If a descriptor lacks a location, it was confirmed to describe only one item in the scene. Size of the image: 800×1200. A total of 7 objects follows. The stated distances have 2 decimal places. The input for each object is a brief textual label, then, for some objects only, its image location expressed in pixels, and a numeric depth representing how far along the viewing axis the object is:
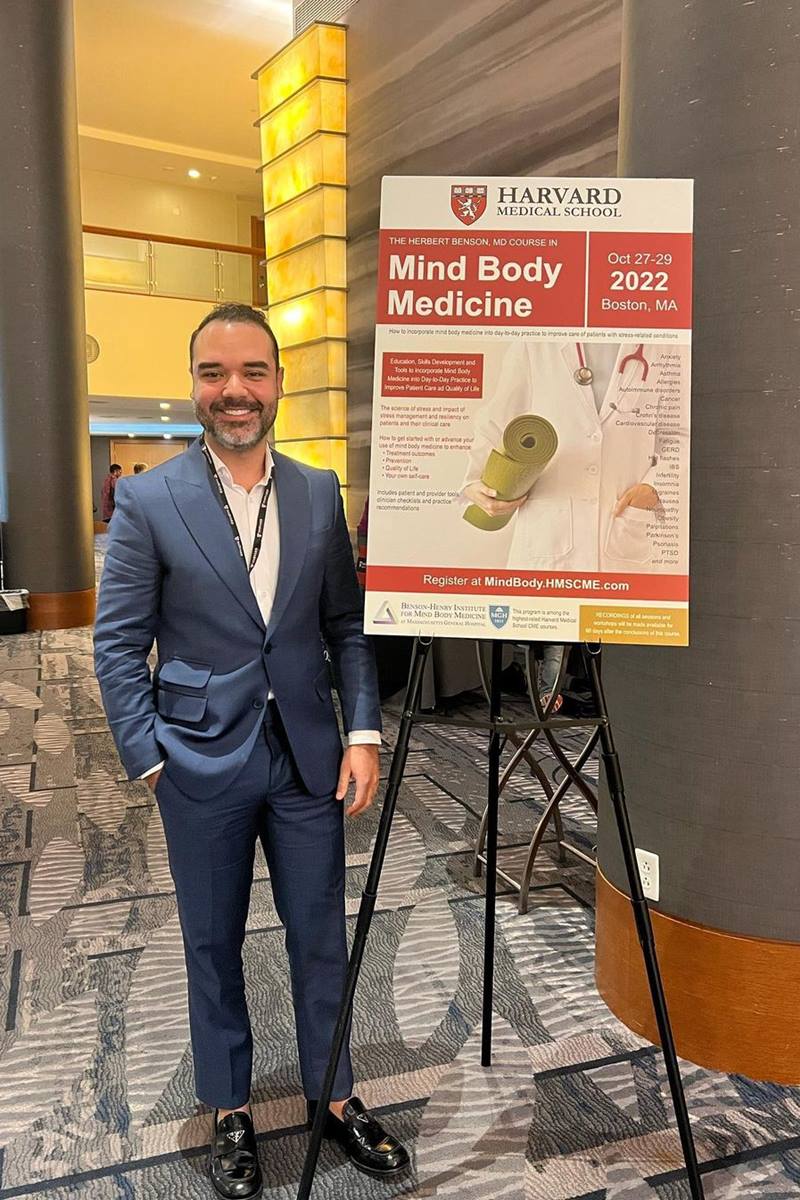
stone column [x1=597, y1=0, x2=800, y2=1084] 2.06
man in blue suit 1.74
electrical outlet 2.33
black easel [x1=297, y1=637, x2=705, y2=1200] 1.68
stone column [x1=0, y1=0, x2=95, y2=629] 7.67
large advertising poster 1.68
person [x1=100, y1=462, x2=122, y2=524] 12.45
